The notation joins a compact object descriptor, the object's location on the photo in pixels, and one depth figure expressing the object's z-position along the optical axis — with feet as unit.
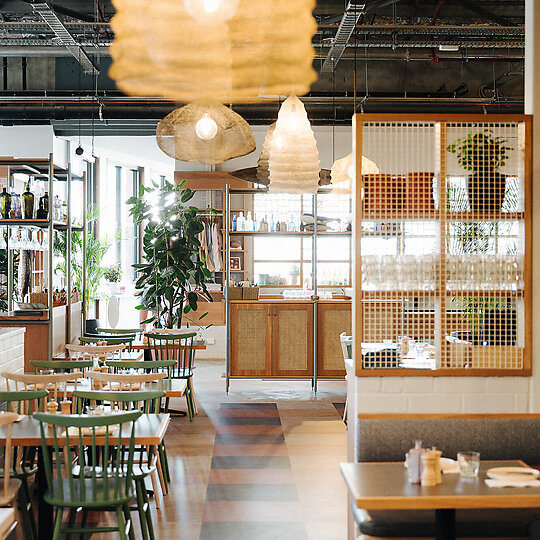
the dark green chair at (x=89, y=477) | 12.35
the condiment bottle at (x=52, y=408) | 14.92
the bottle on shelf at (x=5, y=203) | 25.12
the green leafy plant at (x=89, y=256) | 39.73
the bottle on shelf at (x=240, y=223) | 36.35
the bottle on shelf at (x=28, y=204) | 25.18
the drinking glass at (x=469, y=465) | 10.80
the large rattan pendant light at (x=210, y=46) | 9.50
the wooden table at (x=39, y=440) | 13.32
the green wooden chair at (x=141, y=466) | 13.97
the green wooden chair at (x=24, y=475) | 13.76
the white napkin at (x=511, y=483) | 10.37
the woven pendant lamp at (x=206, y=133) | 15.38
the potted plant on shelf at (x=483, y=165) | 13.55
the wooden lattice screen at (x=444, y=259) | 13.46
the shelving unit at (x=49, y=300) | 25.25
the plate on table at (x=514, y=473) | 10.69
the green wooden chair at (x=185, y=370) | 24.75
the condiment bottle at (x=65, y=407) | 15.39
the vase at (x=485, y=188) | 13.58
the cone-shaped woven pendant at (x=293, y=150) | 18.13
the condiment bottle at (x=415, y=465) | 10.58
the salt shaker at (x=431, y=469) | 10.44
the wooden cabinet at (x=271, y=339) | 30.48
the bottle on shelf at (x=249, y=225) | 36.29
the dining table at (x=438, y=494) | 9.84
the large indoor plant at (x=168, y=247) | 29.68
